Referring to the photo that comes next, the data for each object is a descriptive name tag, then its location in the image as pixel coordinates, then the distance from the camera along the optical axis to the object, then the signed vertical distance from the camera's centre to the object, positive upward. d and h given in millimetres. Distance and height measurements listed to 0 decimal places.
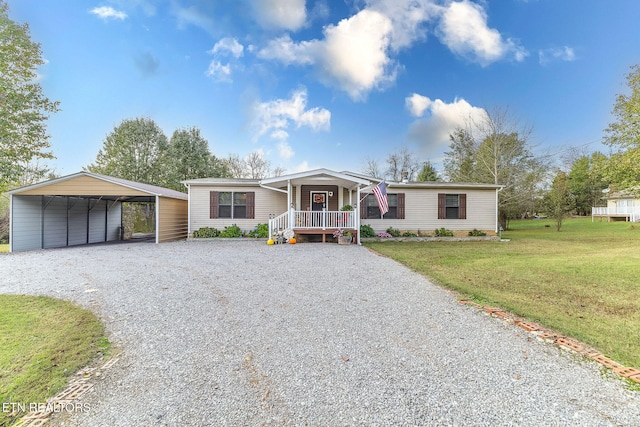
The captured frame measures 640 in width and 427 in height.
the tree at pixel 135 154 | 22547 +5010
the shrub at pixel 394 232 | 13266 -849
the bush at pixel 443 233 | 13578 -911
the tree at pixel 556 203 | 19203 +826
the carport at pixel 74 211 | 10875 +135
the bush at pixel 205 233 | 12758 -878
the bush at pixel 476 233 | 13766 -919
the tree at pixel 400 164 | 29828 +5582
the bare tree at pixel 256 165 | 30688 +5511
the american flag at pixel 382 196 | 10367 +703
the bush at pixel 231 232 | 12773 -832
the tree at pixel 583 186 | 34250 +3664
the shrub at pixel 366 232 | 12805 -818
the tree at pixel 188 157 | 23125 +4860
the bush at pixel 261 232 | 12723 -825
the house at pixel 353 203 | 13008 +575
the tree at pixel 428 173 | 28953 +4408
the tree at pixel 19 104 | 12266 +5068
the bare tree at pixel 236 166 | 29906 +5340
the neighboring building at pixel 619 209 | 27047 +621
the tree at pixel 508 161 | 18844 +3885
